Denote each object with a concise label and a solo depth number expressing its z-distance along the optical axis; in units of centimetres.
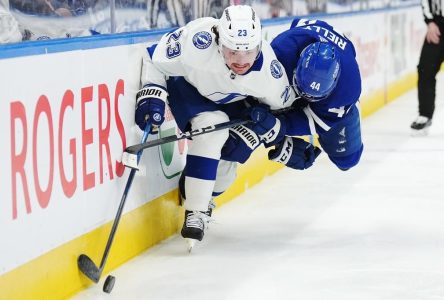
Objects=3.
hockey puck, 585
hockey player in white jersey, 657
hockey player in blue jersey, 687
